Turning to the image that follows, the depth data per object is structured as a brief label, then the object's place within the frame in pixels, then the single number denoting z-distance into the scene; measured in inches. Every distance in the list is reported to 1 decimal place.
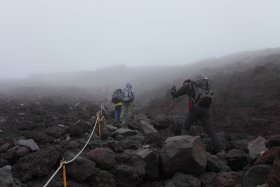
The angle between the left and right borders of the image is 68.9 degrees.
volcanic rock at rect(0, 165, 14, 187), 166.5
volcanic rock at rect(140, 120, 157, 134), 346.1
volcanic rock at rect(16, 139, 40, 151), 219.8
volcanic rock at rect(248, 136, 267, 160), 236.3
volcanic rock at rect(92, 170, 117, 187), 186.9
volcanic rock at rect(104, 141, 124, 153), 232.5
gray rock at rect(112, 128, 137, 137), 313.4
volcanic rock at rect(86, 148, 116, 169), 199.3
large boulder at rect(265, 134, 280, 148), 189.2
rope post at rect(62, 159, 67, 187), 166.4
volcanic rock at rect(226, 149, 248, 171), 218.9
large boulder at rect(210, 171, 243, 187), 180.0
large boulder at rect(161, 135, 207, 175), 200.9
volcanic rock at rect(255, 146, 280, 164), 173.9
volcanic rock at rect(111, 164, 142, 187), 193.8
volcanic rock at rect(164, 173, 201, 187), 192.7
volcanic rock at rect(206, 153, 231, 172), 210.5
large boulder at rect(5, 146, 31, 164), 205.6
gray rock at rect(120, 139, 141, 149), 244.4
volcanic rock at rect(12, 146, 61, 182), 179.2
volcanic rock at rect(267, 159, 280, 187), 145.4
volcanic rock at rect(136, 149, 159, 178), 207.5
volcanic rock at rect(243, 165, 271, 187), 169.1
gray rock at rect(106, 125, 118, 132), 342.6
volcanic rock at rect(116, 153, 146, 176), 201.8
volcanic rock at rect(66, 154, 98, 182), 185.8
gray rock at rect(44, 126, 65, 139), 290.1
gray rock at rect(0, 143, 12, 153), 226.5
